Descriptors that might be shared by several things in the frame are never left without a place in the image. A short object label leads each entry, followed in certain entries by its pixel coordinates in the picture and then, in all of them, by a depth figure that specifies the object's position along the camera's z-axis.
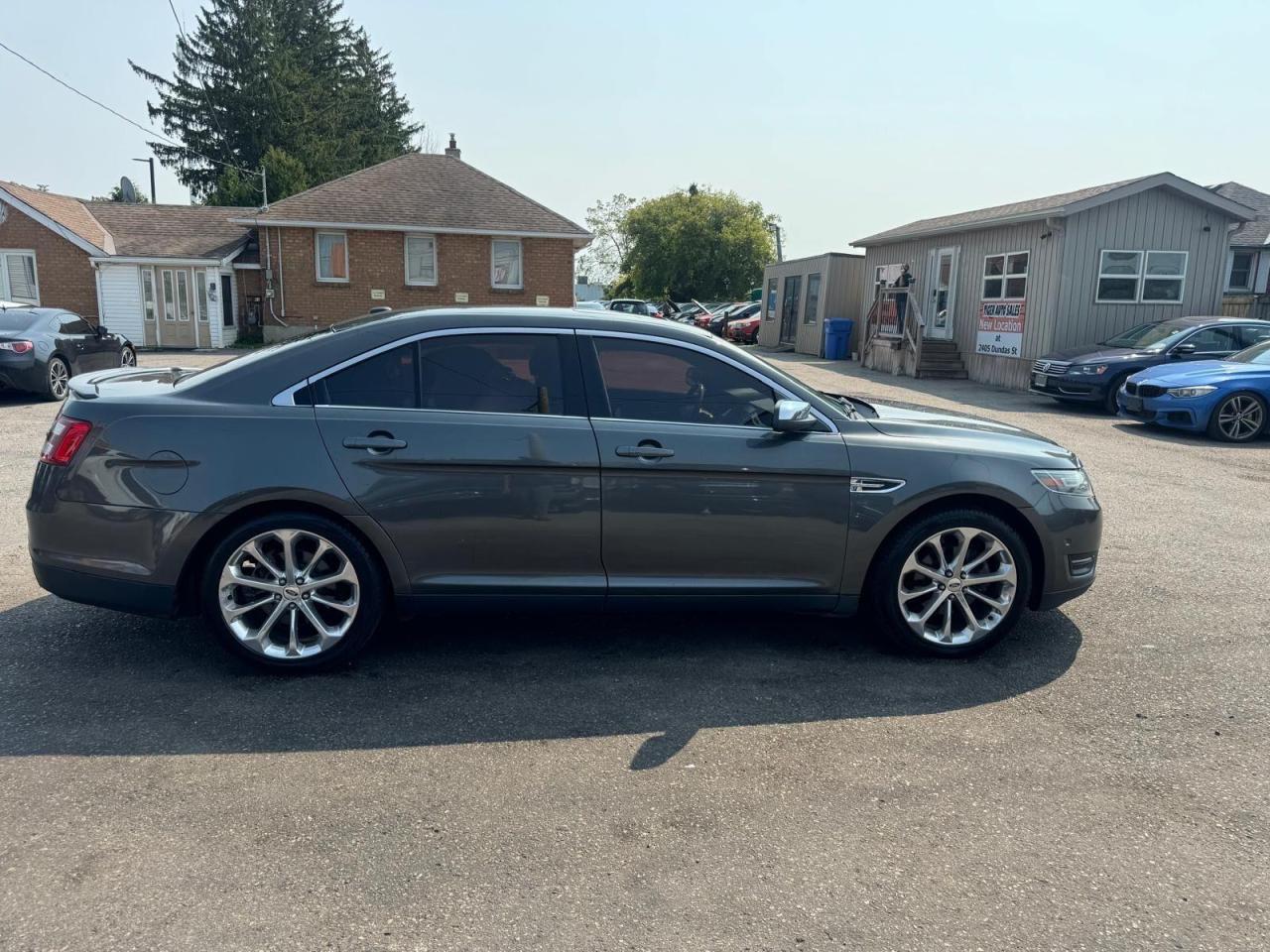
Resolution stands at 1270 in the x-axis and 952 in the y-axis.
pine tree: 46.47
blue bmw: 11.99
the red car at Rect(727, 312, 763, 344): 35.19
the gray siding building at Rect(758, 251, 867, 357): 27.38
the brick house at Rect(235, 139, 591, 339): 25.31
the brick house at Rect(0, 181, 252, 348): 25.56
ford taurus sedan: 3.95
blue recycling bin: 26.50
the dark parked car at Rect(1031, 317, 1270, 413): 14.48
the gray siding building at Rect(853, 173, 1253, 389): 17.83
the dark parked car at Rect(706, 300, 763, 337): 36.25
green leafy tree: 53.53
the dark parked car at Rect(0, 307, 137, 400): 12.48
